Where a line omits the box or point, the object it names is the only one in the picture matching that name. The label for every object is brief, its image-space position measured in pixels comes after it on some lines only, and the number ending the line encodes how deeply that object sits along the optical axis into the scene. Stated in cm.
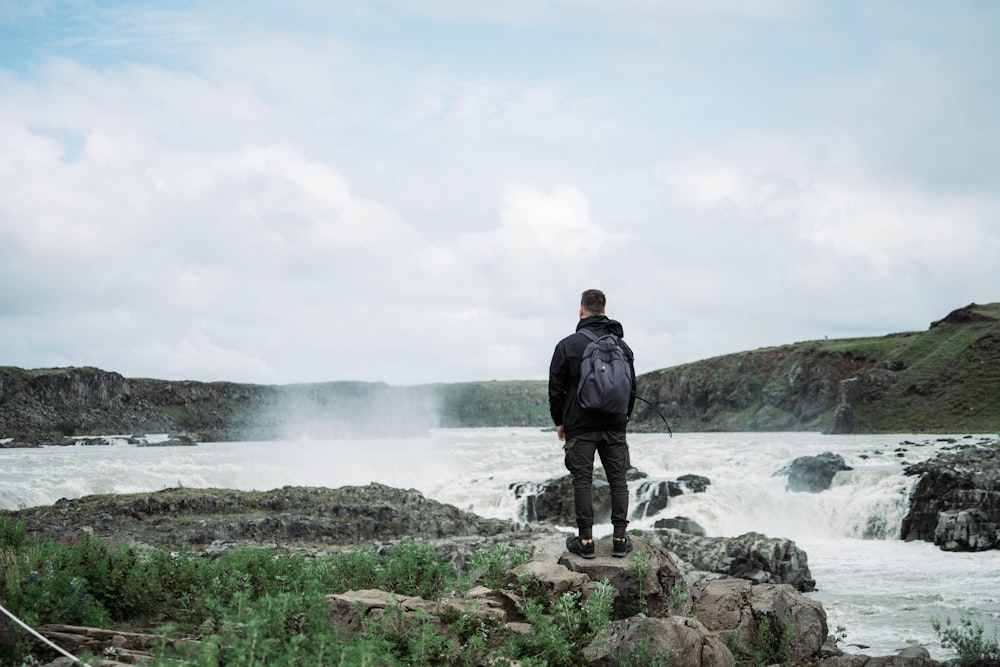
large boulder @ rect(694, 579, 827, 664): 917
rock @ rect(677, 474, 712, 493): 3462
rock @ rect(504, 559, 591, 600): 784
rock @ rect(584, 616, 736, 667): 671
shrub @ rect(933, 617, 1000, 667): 991
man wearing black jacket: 802
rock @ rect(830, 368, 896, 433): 9831
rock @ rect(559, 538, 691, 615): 812
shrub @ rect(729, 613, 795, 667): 867
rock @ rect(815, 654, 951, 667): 852
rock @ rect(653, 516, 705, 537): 2795
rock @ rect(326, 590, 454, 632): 650
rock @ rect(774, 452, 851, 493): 3400
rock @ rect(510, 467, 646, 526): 3322
